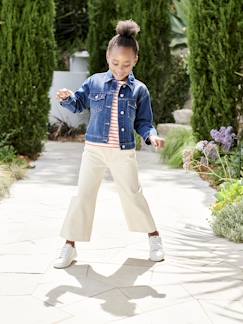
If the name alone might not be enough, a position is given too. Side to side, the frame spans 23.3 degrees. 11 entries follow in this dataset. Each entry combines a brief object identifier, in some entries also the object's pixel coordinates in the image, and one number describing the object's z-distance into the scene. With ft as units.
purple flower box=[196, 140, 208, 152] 20.43
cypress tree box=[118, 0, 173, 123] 38.14
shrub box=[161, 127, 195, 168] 29.35
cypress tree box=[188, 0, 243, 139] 25.34
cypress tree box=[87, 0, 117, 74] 43.09
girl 12.59
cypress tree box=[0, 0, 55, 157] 28.73
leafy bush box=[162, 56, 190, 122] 45.24
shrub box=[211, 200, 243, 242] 14.88
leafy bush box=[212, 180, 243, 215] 16.58
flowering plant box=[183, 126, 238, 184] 20.54
